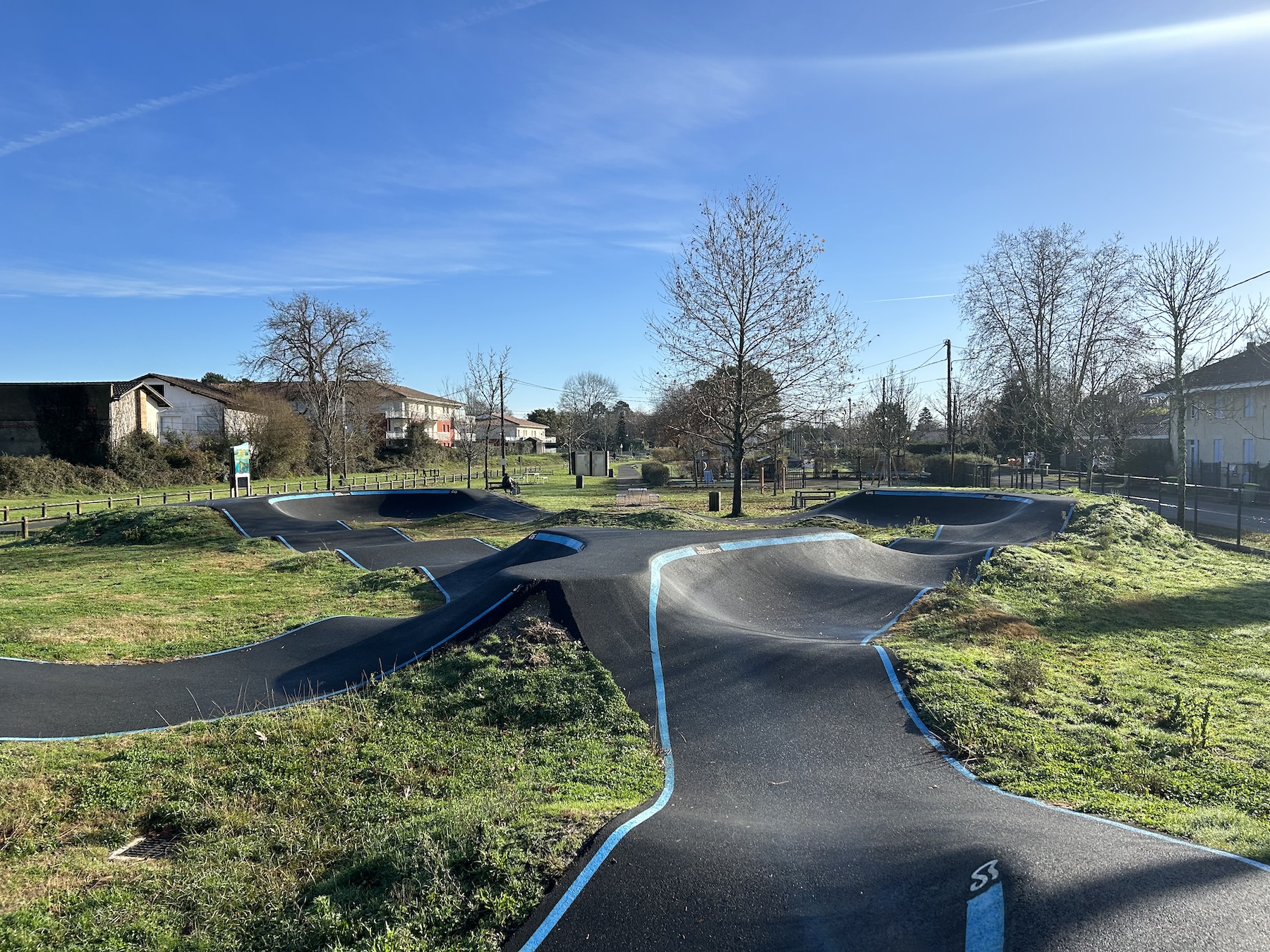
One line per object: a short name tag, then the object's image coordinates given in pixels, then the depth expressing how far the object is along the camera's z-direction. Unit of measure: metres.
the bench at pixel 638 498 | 29.00
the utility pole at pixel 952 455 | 35.03
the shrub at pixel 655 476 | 39.19
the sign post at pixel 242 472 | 28.23
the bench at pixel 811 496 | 29.03
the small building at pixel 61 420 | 35.75
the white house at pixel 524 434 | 76.56
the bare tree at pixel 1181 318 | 18.23
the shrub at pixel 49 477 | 31.09
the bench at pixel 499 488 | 32.50
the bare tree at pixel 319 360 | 38.31
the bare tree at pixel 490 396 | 37.94
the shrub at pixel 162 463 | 35.34
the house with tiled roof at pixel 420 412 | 73.25
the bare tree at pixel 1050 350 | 30.34
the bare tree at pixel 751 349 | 23.52
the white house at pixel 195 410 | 44.19
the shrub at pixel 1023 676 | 7.03
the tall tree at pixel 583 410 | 85.44
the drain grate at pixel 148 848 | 4.54
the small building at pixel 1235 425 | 29.97
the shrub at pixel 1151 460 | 36.09
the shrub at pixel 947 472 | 38.38
